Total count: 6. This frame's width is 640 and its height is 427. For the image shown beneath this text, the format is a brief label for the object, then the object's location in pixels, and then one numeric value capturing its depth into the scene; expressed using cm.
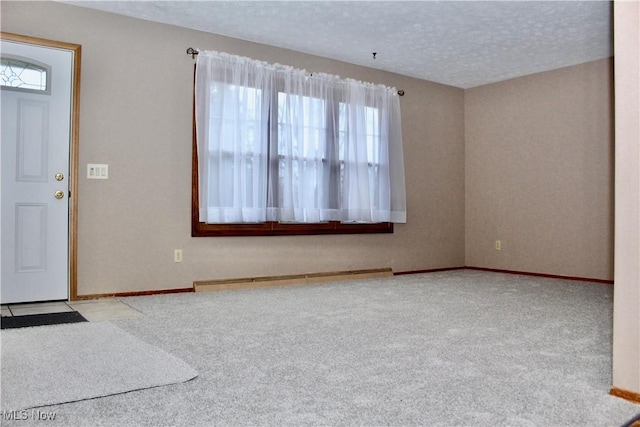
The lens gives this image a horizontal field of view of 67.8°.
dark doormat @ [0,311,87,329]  290
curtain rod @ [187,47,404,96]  426
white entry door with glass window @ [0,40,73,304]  353
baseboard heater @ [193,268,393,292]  431
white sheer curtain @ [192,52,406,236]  426
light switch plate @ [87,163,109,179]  383
